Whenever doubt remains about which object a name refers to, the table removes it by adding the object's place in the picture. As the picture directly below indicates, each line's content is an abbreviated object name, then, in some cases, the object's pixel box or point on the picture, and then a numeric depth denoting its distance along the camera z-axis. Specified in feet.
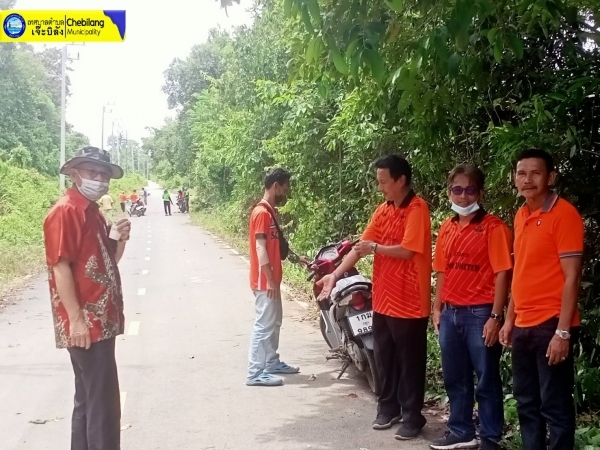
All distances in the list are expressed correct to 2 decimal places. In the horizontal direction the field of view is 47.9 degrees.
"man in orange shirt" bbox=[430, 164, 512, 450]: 13.16
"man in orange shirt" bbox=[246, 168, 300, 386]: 19.20
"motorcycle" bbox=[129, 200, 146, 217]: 129.60
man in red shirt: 11.66
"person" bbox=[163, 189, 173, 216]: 144.77
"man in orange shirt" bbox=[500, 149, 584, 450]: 11.10
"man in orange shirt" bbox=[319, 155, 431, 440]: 14.56
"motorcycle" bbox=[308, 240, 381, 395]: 17.80
